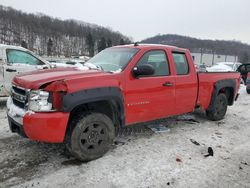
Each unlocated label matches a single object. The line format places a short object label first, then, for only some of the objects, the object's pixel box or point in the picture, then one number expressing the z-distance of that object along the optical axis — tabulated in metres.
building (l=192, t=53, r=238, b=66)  69.16
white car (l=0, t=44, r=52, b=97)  5.27
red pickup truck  2.56
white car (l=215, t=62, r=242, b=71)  13.76
